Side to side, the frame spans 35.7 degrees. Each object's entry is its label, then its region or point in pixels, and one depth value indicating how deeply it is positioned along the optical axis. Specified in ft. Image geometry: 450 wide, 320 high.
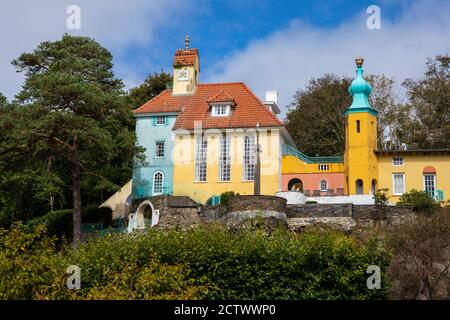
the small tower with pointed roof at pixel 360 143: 132.57
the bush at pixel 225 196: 129.22
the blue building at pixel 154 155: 144.66
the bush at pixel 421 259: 78.48
